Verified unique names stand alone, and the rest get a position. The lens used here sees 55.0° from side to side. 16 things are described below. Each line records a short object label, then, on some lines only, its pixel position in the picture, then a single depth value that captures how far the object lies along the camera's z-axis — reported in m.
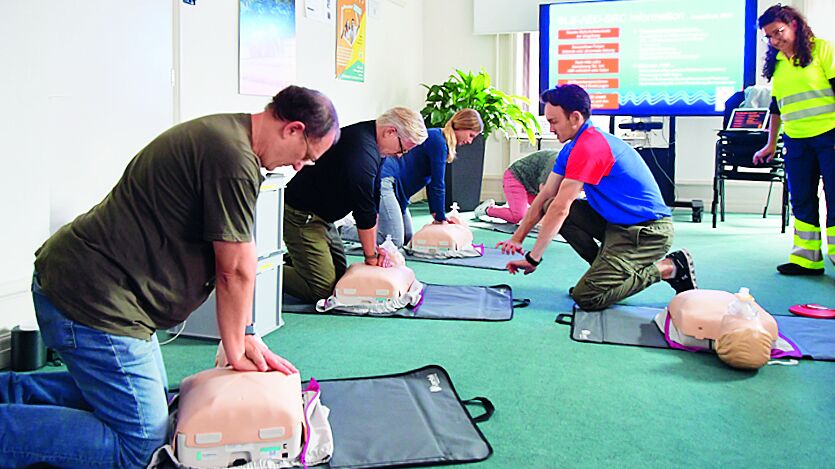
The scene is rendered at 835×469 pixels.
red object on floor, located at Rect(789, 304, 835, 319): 3.57
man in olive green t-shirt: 1.83
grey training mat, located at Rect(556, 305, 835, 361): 3.15
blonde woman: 4.88
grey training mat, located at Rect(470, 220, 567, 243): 6.13
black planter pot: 7.44
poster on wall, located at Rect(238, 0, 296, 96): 4.83
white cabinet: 3.20
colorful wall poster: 6.34
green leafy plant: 7.52
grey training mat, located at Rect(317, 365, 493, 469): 2.09
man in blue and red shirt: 3.55
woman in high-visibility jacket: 4.28
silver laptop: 6.40
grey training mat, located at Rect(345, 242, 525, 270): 4.81
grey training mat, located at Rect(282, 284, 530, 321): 3.62
